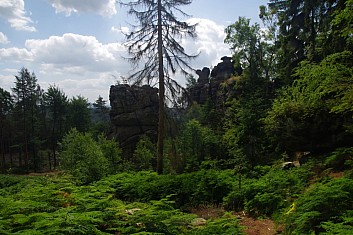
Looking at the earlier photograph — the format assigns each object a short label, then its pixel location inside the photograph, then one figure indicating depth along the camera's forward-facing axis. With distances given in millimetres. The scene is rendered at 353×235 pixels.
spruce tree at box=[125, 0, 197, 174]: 13188
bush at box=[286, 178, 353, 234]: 5309
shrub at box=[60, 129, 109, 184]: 12914
